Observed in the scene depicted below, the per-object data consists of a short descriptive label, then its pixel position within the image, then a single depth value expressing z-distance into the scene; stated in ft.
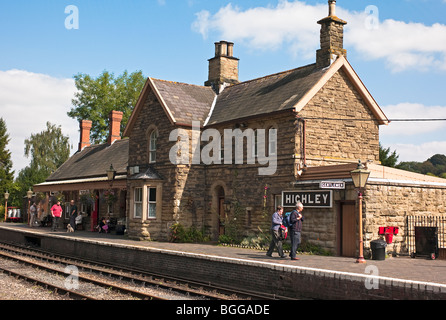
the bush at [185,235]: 68.74
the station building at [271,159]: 52.85
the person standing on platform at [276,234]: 48.29
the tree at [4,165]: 171.42
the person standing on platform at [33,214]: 106.83
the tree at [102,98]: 159.33
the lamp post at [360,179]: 44.21
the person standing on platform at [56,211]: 85.51
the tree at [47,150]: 185.98
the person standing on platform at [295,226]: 47.17
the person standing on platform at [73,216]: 86.44
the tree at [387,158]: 109.20
